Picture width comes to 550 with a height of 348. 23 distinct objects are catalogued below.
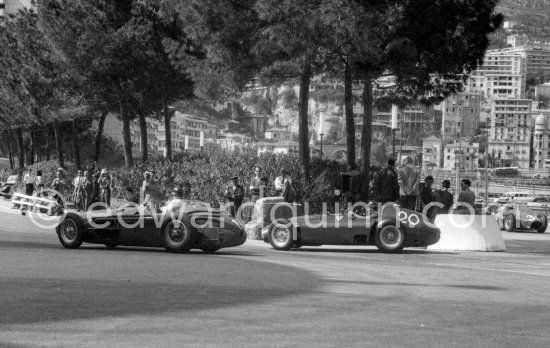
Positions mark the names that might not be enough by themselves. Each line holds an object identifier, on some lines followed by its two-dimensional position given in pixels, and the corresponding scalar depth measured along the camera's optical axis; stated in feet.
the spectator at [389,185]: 72.13
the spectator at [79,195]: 115.75
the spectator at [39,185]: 112.85
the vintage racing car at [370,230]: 63.98
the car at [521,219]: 119.44
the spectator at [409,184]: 77.46
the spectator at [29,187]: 132.87
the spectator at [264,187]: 85.40
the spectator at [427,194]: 82.33
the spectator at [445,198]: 79.56
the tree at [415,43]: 81.05
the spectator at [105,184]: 108.58
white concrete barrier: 69.82
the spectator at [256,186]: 86.28
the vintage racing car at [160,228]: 58.95
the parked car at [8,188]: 167.53
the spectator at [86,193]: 113.60
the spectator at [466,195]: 75.77
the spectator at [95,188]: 111.96
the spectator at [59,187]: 111.55
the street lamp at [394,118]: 113.80
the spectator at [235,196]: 84.17
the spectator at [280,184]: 84.44
